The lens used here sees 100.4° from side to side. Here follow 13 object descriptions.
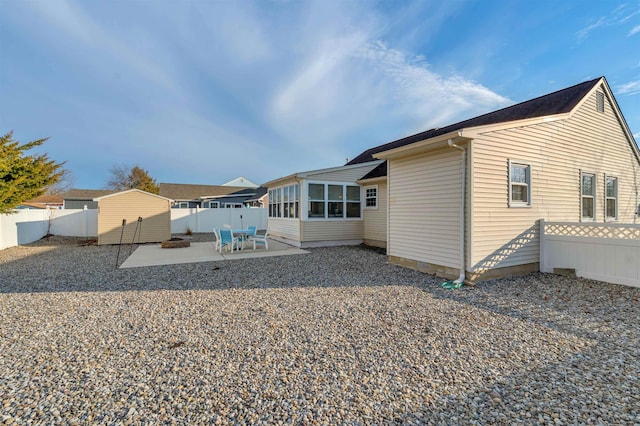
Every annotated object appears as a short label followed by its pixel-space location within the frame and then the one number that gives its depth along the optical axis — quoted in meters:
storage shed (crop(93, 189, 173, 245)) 12.55
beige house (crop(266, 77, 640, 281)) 6.14
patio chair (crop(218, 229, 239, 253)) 9.84
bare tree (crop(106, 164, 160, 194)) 35.66
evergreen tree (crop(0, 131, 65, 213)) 10.43
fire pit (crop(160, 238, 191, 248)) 11.65
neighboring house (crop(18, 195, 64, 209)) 37.97
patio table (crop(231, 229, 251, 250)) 10.83
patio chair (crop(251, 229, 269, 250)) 10.93
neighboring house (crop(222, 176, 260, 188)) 42.47
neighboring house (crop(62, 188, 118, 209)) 30.72
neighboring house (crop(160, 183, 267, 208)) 29.05
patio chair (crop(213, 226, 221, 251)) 10.45
